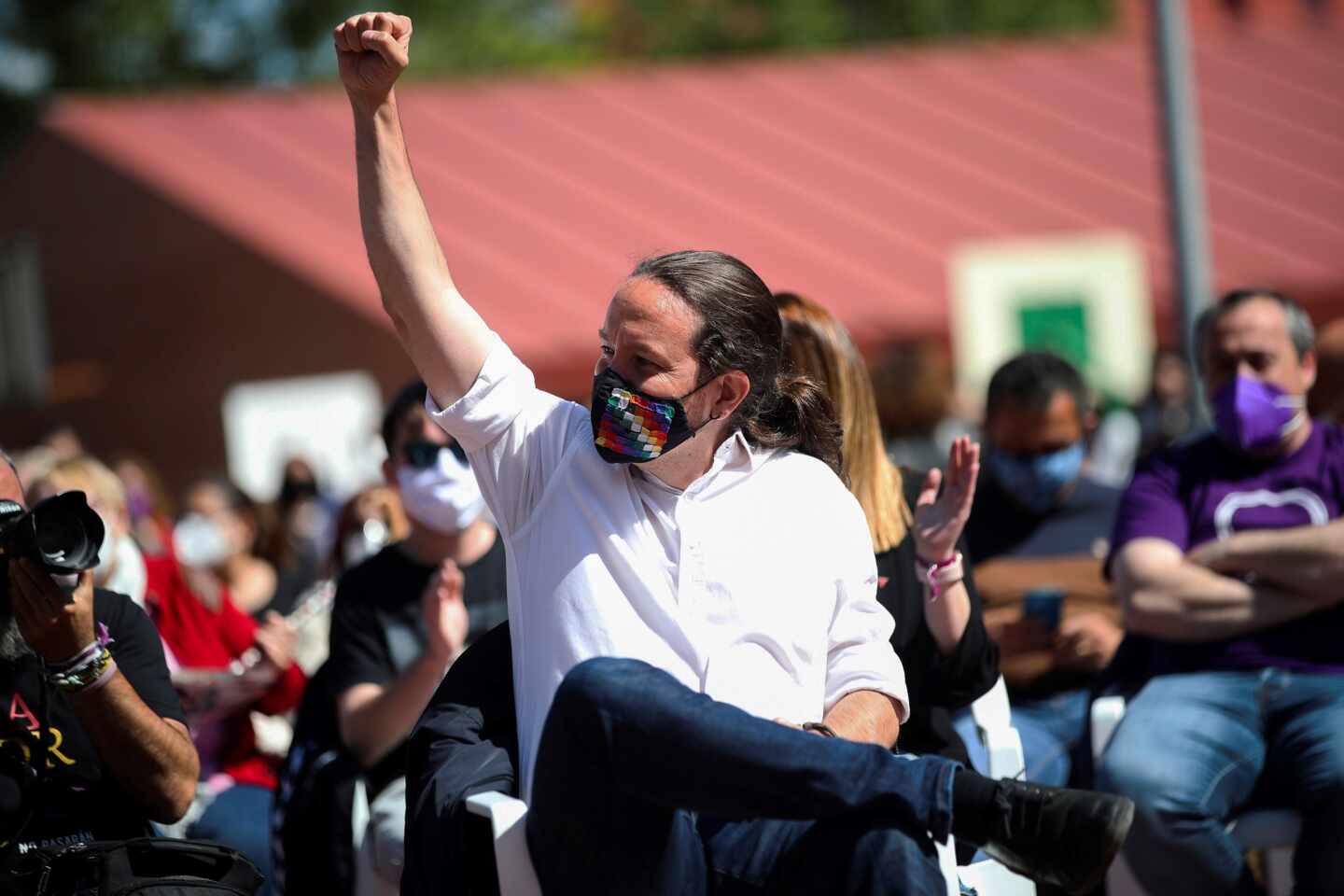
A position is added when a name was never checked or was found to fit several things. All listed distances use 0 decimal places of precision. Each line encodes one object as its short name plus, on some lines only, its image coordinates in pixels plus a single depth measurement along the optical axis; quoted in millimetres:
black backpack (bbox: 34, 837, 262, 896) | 5875
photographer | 5992
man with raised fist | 5402
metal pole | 15555
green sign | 23234
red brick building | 29203
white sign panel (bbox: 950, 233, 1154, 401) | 23375
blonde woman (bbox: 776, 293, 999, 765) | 7199
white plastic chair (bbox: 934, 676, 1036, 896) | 6902
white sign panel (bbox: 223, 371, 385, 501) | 25016
